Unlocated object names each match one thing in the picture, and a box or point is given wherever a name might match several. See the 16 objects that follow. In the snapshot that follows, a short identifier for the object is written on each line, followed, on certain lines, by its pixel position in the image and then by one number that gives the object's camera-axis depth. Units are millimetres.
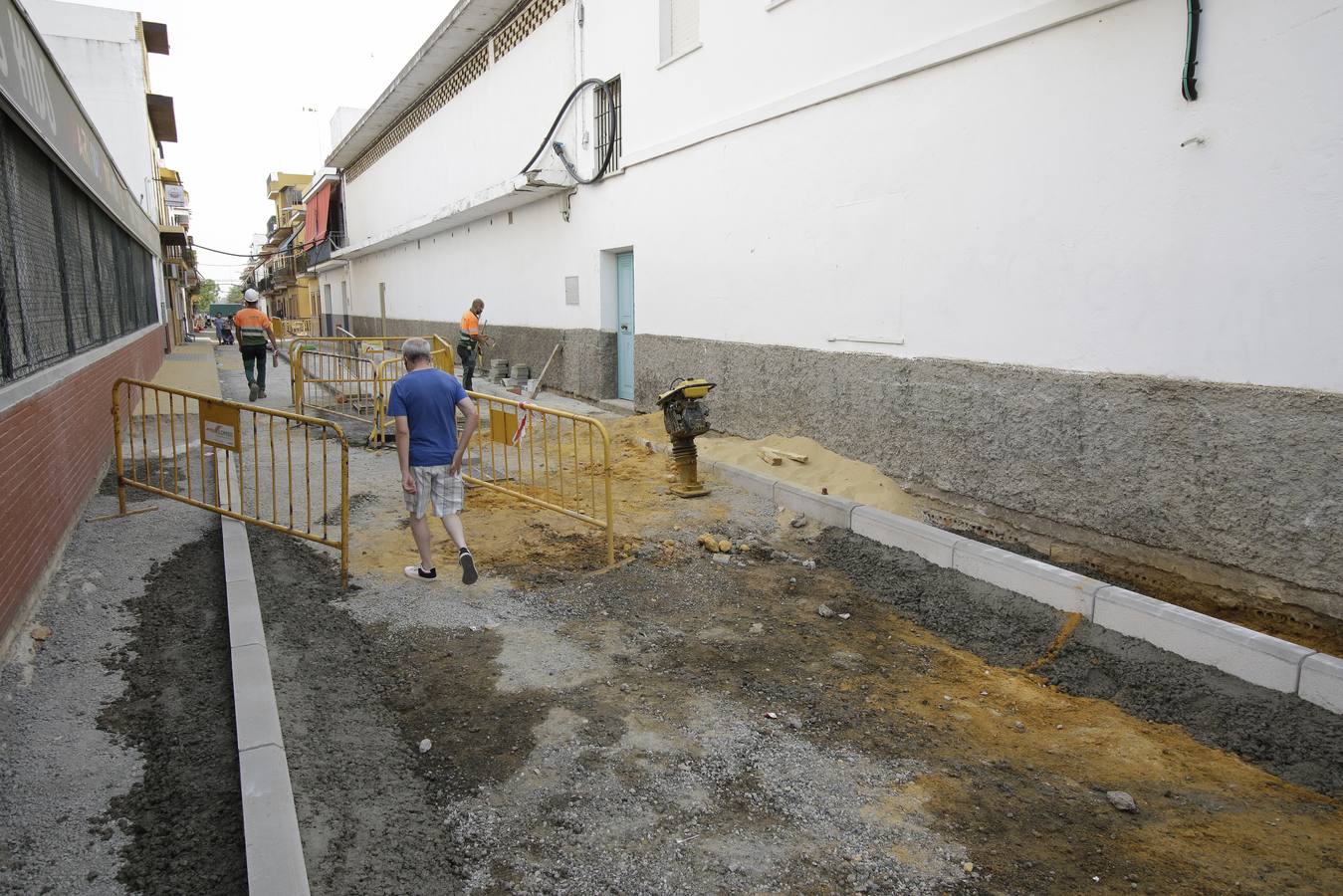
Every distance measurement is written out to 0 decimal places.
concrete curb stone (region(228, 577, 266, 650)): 4527
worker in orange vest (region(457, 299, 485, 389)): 15328
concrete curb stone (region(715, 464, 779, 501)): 8121
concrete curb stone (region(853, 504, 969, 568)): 6094
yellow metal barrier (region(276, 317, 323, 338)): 43850
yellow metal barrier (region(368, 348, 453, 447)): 10789
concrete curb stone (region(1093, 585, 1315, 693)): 4086
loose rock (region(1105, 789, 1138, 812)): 3439
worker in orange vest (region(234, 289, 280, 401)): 13906
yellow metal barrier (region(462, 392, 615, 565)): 6934
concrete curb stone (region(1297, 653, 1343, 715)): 3857
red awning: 38756
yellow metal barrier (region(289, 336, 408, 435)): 11609
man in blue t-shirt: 5656
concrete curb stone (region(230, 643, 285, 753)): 3561
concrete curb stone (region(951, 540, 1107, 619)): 5074
